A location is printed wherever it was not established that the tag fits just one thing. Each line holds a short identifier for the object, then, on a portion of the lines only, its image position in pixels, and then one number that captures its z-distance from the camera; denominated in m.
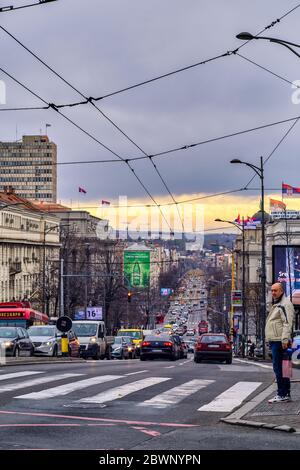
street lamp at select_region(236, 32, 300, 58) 20.78
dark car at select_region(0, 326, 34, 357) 34.31
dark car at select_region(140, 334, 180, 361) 42.16
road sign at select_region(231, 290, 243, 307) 69.03
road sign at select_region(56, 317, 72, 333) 35.69
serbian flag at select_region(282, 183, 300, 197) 104.31
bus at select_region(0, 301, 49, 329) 49.28
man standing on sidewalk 14.51
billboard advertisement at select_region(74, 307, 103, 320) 91.13
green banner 113.81
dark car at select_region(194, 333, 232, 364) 38.97
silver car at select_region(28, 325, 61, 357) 39.22
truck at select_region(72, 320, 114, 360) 45.44
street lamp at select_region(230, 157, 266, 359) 47.67
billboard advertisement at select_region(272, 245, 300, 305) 54.84
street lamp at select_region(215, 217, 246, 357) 69.78
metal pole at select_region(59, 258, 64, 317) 65.88
